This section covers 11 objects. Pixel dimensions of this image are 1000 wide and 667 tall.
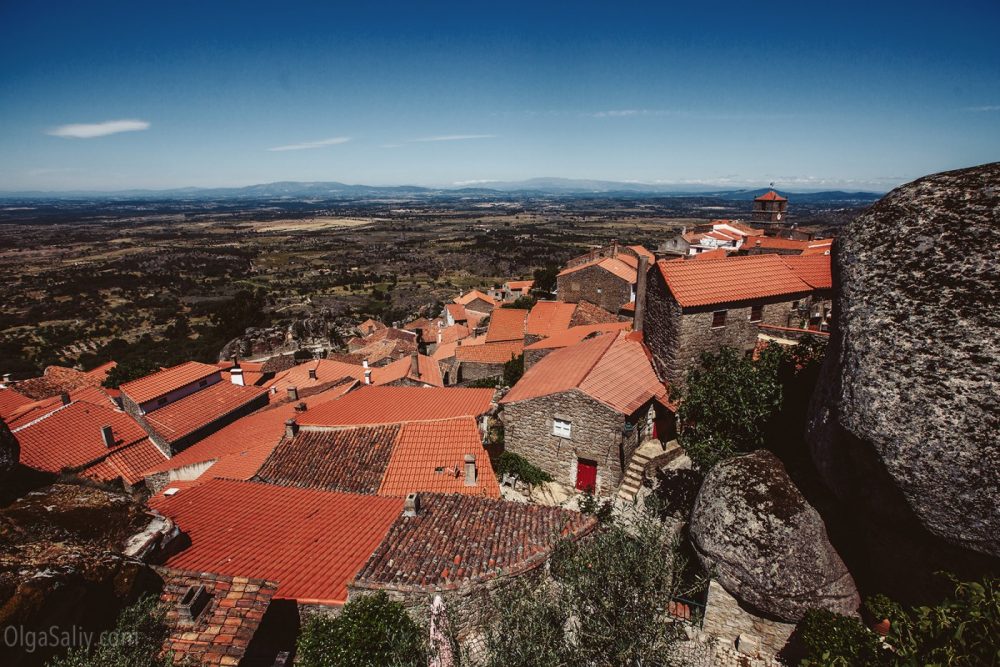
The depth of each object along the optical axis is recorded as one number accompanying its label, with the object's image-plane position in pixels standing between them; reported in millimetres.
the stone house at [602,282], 43750
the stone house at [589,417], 17859
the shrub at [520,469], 19062
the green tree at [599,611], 8016
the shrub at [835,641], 8180
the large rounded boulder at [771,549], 10836
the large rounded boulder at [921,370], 8375
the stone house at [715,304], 19422
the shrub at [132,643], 6988
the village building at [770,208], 81438
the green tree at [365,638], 8586
